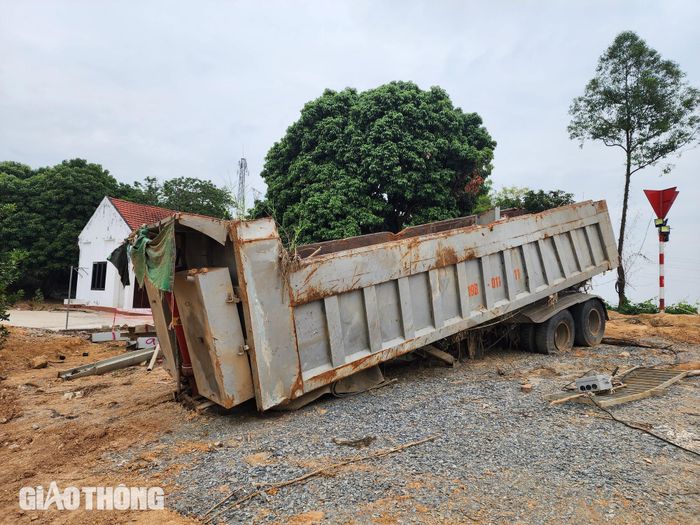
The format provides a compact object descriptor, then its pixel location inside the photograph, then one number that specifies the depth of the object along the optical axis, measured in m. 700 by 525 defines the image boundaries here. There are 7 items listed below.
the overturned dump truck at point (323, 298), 3.90
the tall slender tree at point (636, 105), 12.31
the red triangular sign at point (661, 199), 9.55
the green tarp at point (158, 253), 3.80
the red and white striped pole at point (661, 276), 9.68
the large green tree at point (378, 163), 11.94
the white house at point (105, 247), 18.91
